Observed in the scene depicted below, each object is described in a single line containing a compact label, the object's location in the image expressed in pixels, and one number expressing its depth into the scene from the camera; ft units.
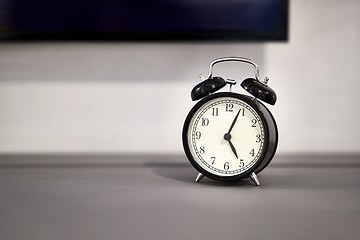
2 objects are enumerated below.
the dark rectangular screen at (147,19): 5.49
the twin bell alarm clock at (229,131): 4.30
